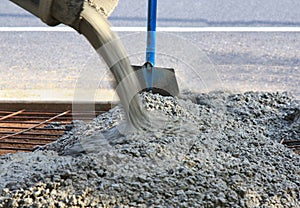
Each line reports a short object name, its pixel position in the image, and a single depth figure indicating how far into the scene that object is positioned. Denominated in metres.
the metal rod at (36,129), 4.41
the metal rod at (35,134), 4.26
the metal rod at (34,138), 4.16
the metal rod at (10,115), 4.67
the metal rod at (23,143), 4.09
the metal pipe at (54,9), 2.77
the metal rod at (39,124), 4.27
